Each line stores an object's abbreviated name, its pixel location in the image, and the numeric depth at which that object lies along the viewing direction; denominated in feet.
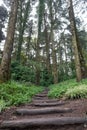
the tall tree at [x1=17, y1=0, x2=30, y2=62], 27.73
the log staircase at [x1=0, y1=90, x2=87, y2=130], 6.33
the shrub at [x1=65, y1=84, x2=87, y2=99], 10.11
